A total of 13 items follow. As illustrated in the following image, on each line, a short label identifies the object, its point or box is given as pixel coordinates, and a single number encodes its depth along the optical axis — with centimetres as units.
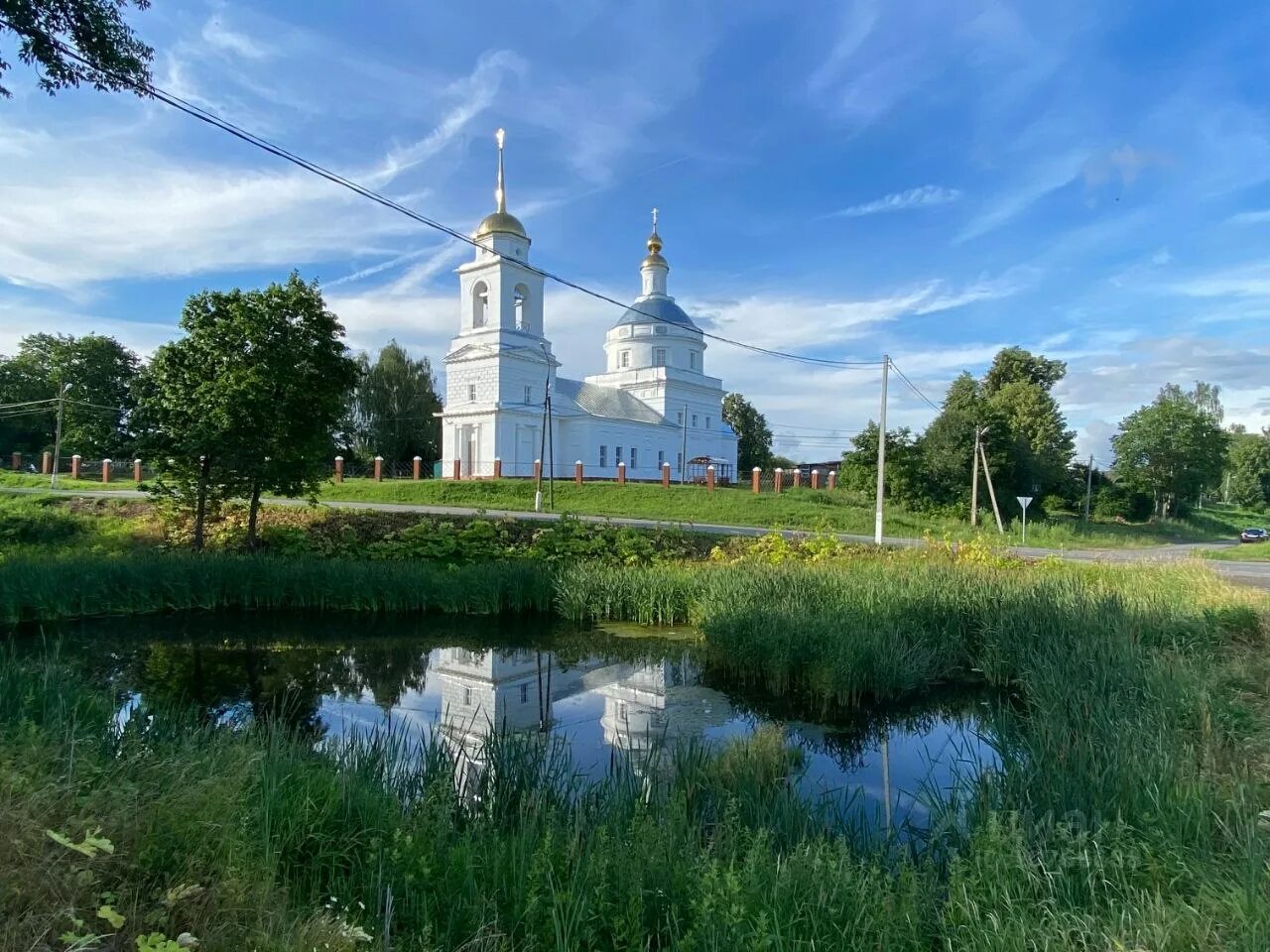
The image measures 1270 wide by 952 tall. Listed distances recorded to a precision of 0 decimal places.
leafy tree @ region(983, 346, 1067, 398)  4656
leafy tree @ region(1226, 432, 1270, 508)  6769
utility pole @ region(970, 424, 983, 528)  2928
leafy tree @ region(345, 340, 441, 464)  4722
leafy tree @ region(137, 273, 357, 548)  1464
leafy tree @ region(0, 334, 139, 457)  4219
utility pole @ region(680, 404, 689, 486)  4437
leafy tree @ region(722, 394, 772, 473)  6281
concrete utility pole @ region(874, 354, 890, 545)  2058
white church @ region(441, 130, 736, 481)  3722
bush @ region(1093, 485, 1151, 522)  4250
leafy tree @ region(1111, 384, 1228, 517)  4344
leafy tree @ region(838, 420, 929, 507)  3300
